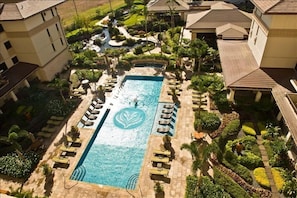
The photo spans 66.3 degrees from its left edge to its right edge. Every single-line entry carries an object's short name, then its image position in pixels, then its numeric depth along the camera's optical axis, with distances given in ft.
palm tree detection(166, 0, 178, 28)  169.43
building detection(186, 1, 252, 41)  131.03
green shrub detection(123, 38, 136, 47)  155.74
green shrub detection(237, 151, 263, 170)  69.46
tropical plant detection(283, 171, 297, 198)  60.64
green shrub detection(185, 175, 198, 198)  63.77
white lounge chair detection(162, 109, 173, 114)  94.75
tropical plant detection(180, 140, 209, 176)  58.96
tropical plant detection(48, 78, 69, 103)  102.12
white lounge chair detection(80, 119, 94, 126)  93.39
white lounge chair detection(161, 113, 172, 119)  92.41
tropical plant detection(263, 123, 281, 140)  76.95
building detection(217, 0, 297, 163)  77.25
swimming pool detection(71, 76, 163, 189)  75.15
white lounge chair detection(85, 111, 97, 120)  96.28
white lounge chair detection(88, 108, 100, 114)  99.13
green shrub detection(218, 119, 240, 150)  77.75
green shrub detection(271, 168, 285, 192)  63.57
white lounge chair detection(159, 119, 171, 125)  89.62
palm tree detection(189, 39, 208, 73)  110.11
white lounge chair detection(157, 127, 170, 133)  86.21
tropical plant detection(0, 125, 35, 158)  73.31
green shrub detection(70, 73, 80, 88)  116.98
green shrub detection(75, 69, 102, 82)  119.44
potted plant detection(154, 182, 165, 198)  65.62
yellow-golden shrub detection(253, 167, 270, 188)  64.34
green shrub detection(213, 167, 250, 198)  62.23
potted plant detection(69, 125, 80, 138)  87.51
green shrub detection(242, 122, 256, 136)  79.66
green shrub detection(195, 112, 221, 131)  83.66
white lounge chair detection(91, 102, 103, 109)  102.17
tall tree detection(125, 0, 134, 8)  229.04
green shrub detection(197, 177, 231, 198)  62.08
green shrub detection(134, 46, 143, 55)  139.13
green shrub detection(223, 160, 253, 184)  66.04
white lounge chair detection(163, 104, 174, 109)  97.11
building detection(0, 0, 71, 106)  101.14
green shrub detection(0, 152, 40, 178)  74.62
